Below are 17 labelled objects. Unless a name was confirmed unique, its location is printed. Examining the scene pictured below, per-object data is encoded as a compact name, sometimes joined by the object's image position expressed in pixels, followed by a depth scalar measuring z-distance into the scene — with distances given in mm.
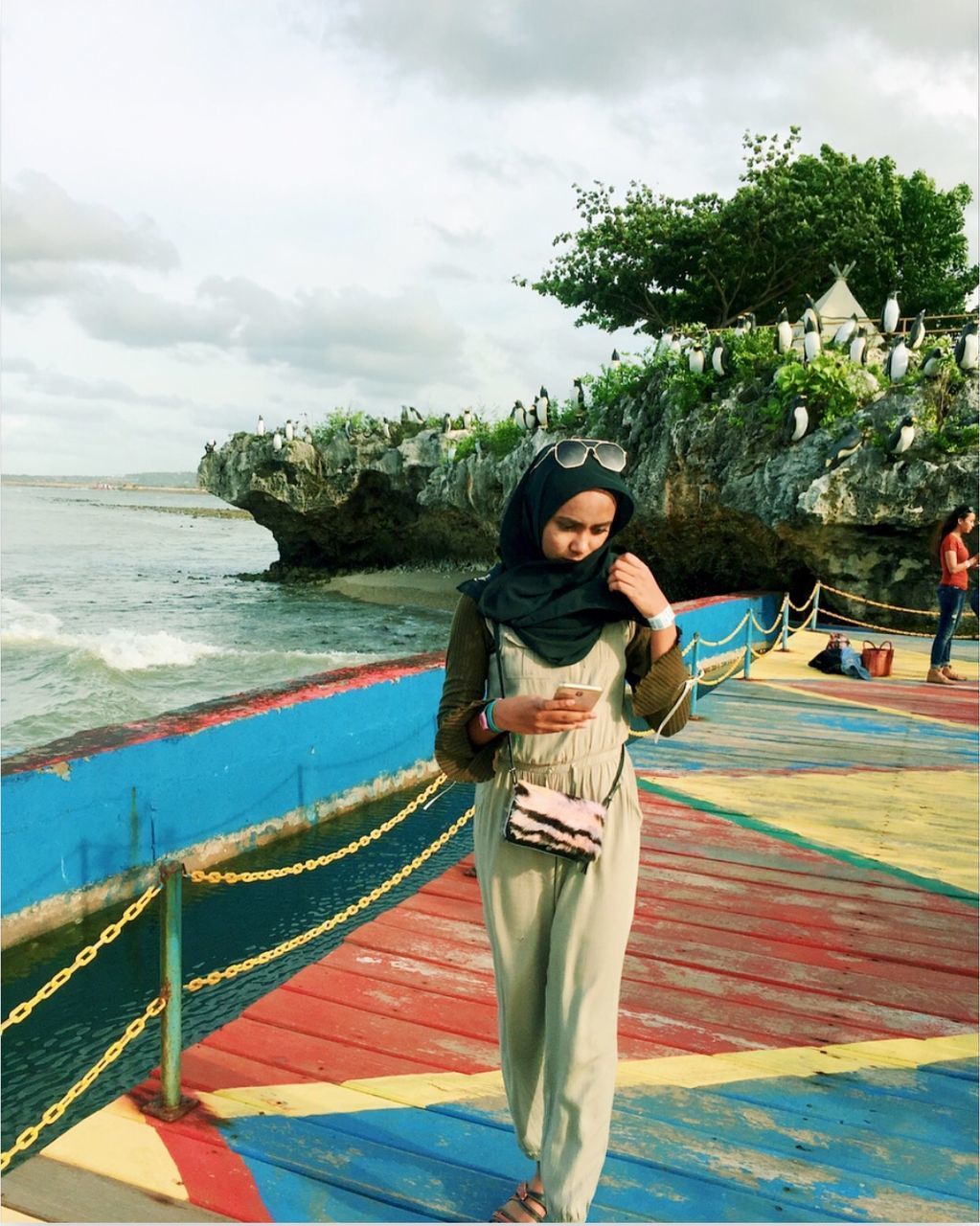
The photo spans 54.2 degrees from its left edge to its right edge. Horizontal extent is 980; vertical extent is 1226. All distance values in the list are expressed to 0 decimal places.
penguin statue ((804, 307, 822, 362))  16922
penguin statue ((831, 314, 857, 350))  18234
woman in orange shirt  9406
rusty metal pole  2682
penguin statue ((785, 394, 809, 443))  16641
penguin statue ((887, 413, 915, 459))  15359
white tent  23594
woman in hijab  2092
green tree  28031
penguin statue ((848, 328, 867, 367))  17047
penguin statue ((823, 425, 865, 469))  16125
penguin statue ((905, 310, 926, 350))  17297
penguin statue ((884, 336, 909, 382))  16422
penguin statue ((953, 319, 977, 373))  15719
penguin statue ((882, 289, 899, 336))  19359
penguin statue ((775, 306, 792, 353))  18178
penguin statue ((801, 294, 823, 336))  18539
